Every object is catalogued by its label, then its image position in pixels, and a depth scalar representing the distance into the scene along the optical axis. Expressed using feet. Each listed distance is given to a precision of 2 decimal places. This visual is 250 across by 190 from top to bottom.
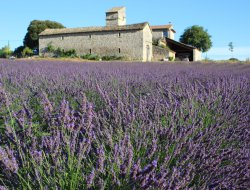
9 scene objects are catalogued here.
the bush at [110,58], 109.40
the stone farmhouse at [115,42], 109.81
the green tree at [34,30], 161.68
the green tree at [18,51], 166.50
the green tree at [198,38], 172.76
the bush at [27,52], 147.76
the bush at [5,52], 160.91
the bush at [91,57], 107.02
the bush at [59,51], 118.11
